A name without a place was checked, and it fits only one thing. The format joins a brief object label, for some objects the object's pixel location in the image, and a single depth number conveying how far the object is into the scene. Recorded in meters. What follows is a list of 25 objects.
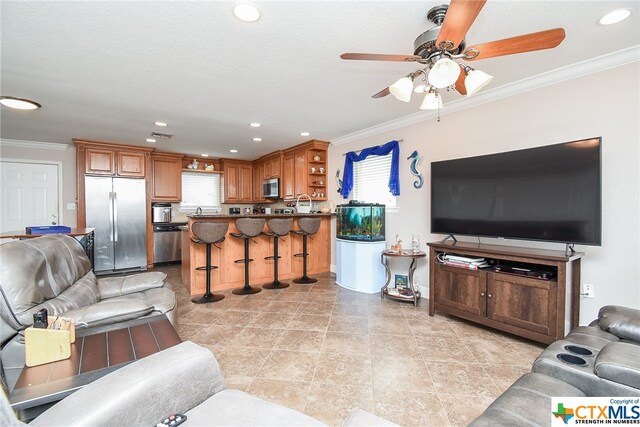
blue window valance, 3.98
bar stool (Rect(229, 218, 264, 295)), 3.85
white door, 4.65
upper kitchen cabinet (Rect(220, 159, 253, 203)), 6.88
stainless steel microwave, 5.91
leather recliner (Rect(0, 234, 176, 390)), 1.37
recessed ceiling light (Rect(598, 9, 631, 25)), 1.74
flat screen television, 2.17
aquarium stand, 3.96
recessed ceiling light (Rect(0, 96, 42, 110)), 2.92
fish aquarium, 4.06
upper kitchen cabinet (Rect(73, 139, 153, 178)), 4.90
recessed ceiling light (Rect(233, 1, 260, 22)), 1.65
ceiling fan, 1.32
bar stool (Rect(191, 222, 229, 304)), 3.48
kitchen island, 3.85
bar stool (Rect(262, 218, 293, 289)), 4.13
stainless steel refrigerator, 4.96
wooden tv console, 2.20
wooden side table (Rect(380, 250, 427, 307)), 3.42
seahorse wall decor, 3.72
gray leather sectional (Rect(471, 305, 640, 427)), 1.02
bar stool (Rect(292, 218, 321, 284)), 4.36
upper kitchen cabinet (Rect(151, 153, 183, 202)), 5.83
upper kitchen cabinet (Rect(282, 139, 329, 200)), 5.16
